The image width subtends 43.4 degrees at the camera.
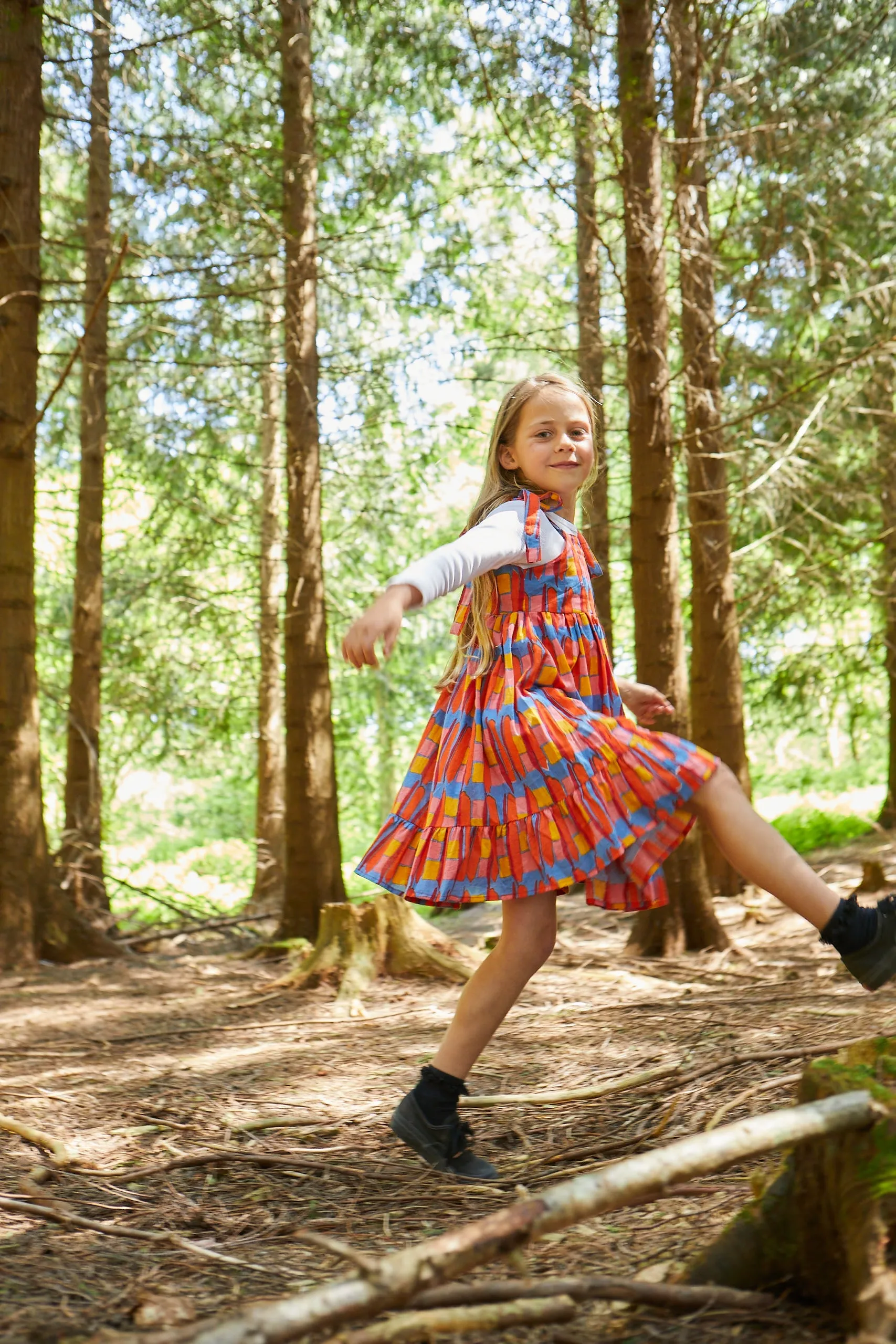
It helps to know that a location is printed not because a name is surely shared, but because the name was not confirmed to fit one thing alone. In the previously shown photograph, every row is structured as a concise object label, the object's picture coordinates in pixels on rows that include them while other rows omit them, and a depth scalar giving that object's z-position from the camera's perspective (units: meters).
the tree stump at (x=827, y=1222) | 1.69
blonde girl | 2.74
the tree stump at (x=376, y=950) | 5.93
